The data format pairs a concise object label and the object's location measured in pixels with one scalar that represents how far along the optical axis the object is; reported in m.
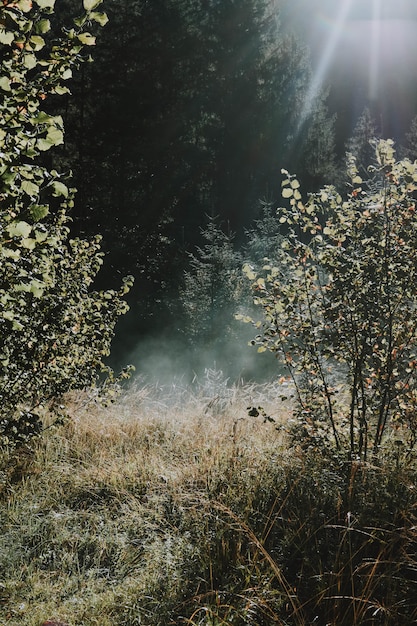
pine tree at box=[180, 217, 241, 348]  11.90
